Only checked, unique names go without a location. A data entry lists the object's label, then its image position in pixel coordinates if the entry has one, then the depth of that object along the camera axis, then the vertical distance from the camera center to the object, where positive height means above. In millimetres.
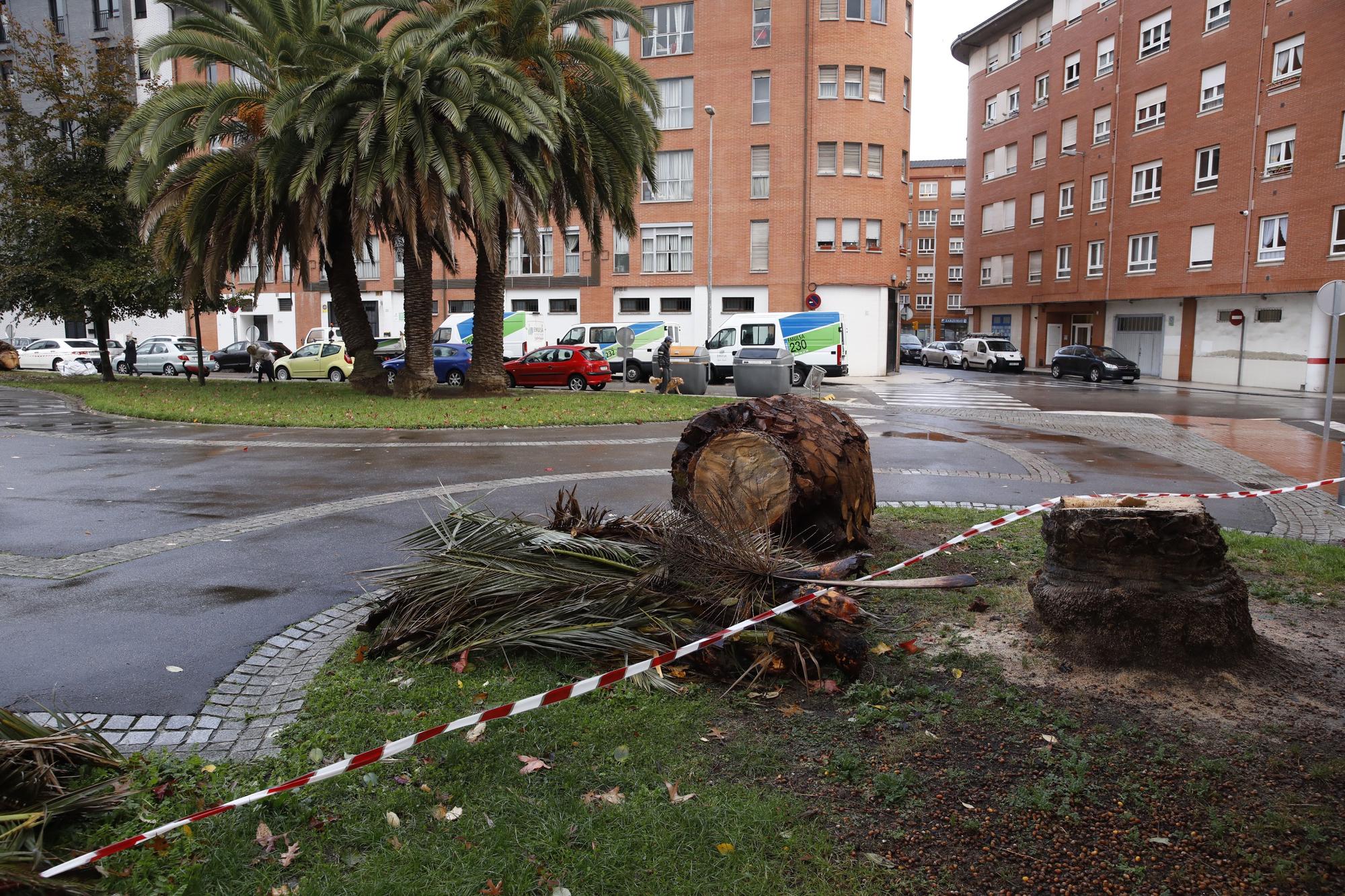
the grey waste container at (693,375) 25672 -1589
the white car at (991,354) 46031 -1892
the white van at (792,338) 32219 -718
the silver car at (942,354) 50319 -2086
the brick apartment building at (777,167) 39062 +6424
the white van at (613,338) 34688 -764
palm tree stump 4387 -1288
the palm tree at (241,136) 19609 +3947
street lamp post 37938 +1114
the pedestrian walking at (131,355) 34812 -1341
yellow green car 32750 -1570
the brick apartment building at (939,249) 87562 +6357
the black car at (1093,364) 36656 -1937
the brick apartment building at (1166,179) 31750 +5642
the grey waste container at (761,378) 22422 -1466
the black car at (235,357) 40531 -1664
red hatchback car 28234 -1563
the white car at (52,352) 40094 -1443
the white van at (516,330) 38250 -515
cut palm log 6543 -1099
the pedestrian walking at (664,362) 26328 -1292
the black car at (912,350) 55109 -1941
